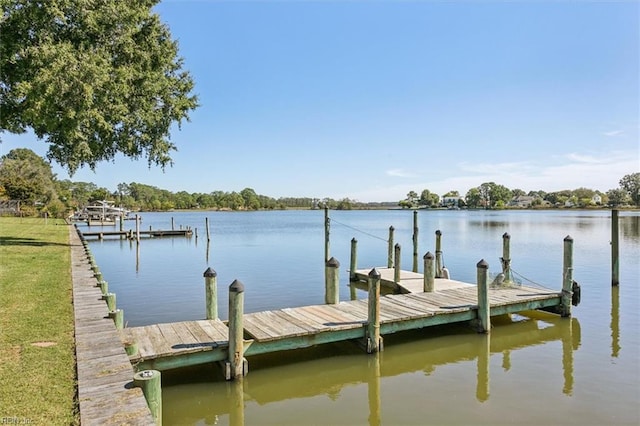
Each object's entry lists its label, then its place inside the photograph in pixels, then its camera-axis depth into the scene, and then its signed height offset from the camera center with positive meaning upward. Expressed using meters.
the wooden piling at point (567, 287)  12.77 -2.40
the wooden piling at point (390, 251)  20.25 -2.12
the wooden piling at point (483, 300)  10.73 -2.35
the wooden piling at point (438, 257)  17.31 -2.12
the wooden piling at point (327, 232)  20.80 -1.23
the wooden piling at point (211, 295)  9.82 -1.95
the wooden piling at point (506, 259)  13.95 -1.80
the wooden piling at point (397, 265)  16.37 -2.22
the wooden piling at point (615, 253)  16.95 -1.90
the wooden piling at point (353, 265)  19.08 -2.57
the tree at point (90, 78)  16.97 +5.49
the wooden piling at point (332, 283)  10.86 -1.90
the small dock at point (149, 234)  40.72 -2.52
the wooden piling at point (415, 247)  22.14 -2.12
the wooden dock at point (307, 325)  7.63 -2.49
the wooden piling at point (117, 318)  8.08 -2.02
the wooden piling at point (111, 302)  9.23 -1.96
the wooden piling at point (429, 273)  13.41 -2.05
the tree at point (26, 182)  54.06 +3.51
